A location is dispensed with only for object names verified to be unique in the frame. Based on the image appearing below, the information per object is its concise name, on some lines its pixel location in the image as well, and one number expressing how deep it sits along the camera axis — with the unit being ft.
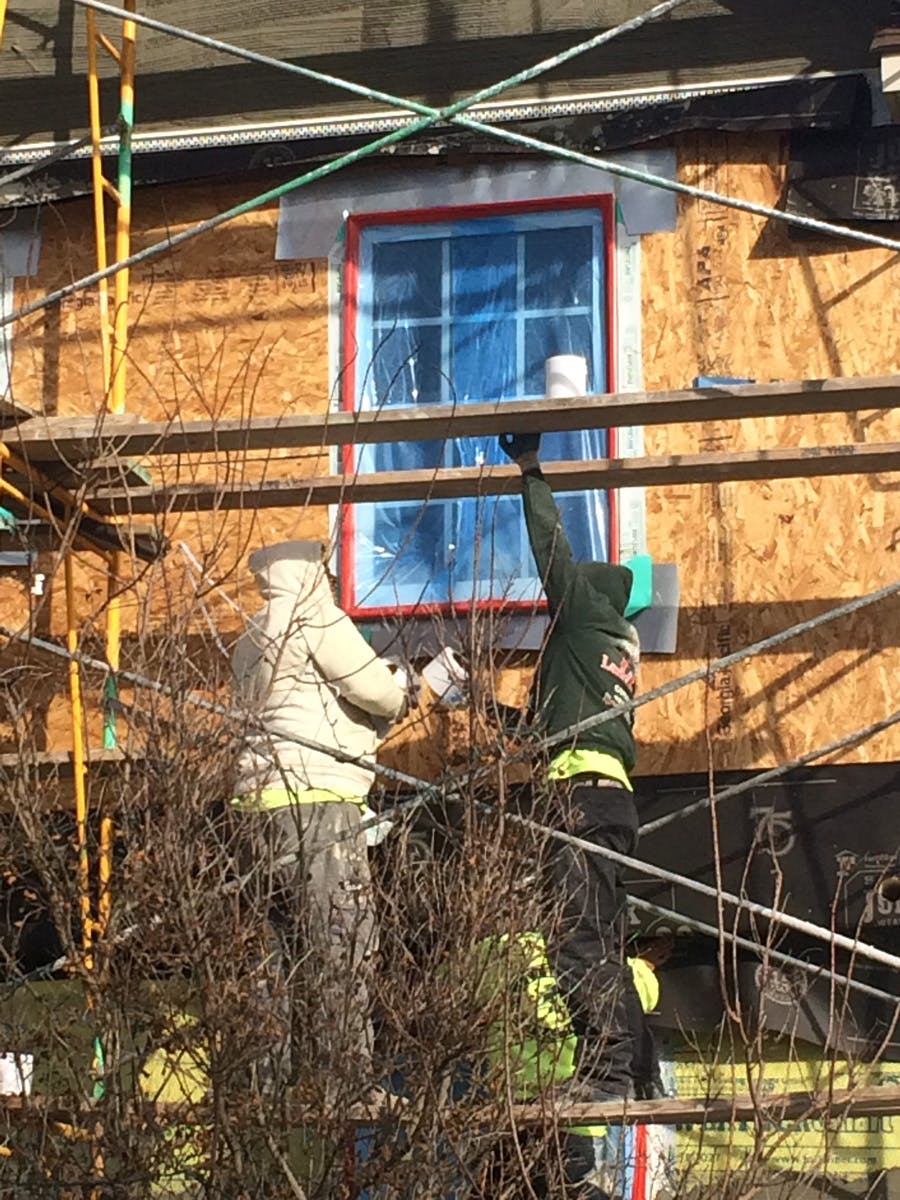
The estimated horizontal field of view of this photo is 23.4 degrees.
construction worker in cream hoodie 20.58
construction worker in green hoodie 22.93
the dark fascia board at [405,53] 31.12
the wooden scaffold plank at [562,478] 26.81
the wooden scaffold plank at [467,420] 25.26
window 30.68
